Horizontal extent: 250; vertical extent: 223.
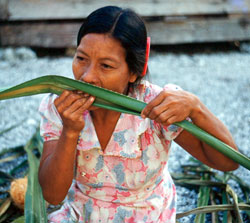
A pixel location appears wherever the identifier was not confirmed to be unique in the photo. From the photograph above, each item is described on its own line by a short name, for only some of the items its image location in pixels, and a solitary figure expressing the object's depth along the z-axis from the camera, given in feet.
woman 4.16
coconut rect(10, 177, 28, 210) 6.05
